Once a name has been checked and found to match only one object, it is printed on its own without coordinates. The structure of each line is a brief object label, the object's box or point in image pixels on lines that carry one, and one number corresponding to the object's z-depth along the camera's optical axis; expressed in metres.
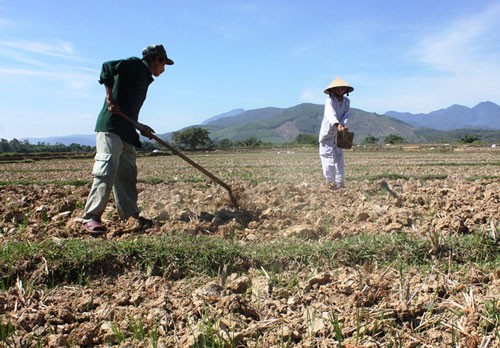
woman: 6.04
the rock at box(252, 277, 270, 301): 2.33
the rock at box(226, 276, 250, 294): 2.39
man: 3.74
